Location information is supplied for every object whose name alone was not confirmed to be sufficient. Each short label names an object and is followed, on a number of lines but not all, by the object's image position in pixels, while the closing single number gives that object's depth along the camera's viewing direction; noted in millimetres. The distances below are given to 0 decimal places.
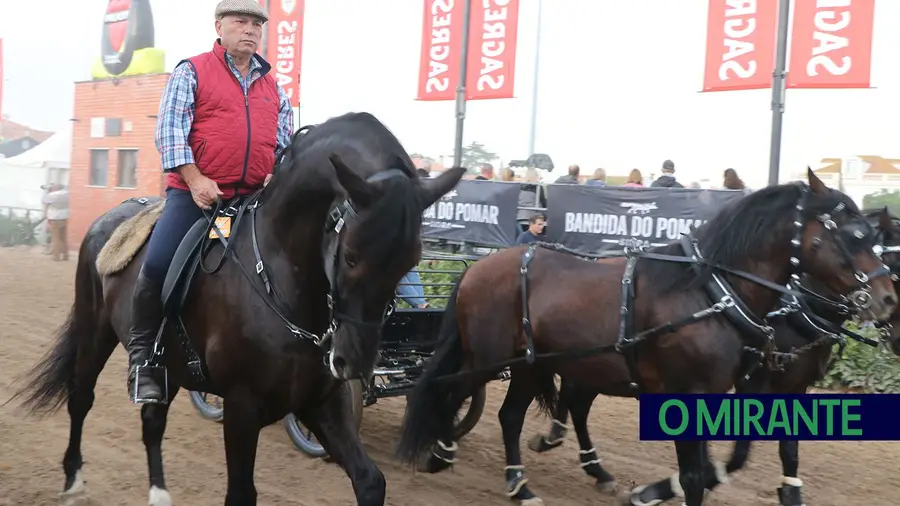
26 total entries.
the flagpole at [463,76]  12664
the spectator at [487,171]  13688
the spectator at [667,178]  10898
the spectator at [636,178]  11959
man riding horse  3686
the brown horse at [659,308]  4691
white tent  31125
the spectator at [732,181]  9945
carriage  5883
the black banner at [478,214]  11445
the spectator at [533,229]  9359
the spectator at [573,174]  12461
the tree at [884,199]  13319
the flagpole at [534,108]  25031
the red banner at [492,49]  12180
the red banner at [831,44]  8484
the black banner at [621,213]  9336
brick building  22828
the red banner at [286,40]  15070
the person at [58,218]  19781
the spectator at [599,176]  12422
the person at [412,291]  6656
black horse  2883
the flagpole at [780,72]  9375
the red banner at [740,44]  9258
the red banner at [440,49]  12977
